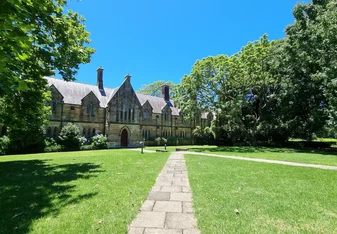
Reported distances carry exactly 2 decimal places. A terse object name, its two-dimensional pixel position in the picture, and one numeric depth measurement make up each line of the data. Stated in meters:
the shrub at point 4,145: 22.39
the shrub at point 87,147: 27.19
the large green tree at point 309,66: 17.41
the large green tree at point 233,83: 26.59
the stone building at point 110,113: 29.53
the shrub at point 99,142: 28.26
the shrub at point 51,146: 24.48
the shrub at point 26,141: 22.55
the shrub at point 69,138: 26.00
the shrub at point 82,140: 27.38
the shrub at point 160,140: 37.50
